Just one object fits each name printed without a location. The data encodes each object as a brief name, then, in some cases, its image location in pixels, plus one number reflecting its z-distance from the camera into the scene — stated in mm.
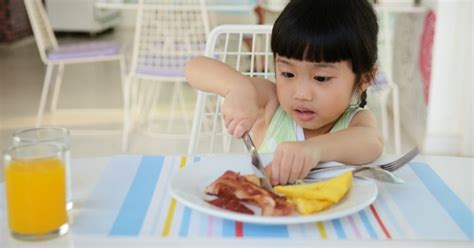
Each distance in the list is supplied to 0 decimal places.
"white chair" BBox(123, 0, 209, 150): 3023
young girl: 1035
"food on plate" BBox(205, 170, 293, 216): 783
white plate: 748
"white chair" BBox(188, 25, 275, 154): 1463
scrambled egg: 794
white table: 723
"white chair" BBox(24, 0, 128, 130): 3422
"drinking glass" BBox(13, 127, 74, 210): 811
